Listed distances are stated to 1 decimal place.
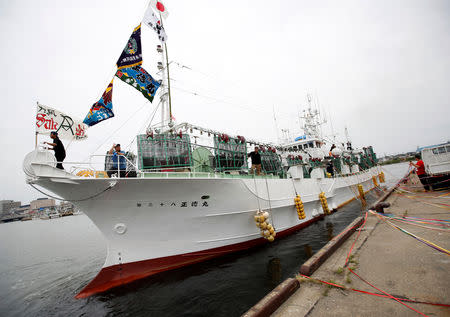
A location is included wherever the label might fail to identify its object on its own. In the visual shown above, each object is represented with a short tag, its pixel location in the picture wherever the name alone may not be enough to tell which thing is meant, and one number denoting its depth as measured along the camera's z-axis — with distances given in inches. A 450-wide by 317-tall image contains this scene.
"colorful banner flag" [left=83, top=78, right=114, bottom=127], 257.0
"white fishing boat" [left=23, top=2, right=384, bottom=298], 226.5
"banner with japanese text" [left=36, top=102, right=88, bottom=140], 229.8
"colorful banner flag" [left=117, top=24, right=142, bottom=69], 283.4
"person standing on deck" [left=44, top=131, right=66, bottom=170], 209.4
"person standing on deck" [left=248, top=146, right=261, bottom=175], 360.8
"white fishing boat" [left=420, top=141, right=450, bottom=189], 519.3
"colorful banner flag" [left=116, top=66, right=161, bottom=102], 292.8
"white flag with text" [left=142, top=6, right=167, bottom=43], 343.6
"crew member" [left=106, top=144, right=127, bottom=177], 249.3
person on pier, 573.9
